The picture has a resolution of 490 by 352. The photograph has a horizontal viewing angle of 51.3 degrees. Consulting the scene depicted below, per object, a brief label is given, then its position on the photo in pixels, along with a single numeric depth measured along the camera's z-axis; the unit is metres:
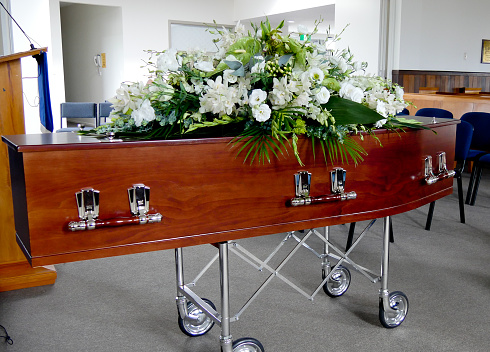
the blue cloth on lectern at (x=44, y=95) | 4.32
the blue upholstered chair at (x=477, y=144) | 4.98
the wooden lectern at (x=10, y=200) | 3.01
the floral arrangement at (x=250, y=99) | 1.65
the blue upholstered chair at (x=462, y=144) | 4.38
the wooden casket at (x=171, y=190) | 1.42
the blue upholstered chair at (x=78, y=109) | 7.78
